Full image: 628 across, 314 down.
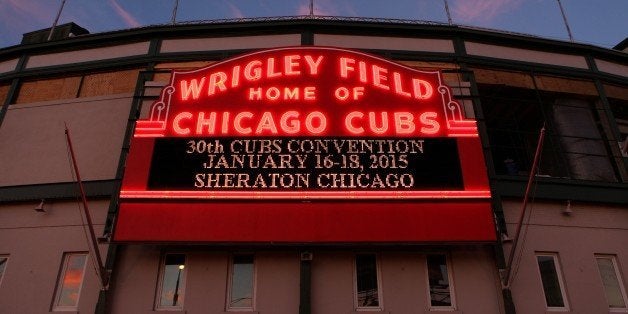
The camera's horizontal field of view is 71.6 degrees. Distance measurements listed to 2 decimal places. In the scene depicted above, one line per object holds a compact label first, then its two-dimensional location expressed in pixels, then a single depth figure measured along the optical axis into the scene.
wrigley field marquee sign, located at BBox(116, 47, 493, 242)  10.29
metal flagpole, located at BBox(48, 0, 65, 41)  16.06
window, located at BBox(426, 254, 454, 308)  10.36
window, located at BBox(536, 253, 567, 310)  10.63
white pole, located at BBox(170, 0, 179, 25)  14.74
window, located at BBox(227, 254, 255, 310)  10.36
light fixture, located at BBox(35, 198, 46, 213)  11.55
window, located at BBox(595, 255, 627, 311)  10.87
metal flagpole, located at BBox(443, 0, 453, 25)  14.92
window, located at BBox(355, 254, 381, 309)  10.34
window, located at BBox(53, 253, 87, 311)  10.63
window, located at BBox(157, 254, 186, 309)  10.40
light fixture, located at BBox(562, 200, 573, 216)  11.55
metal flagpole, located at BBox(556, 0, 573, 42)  15.50
